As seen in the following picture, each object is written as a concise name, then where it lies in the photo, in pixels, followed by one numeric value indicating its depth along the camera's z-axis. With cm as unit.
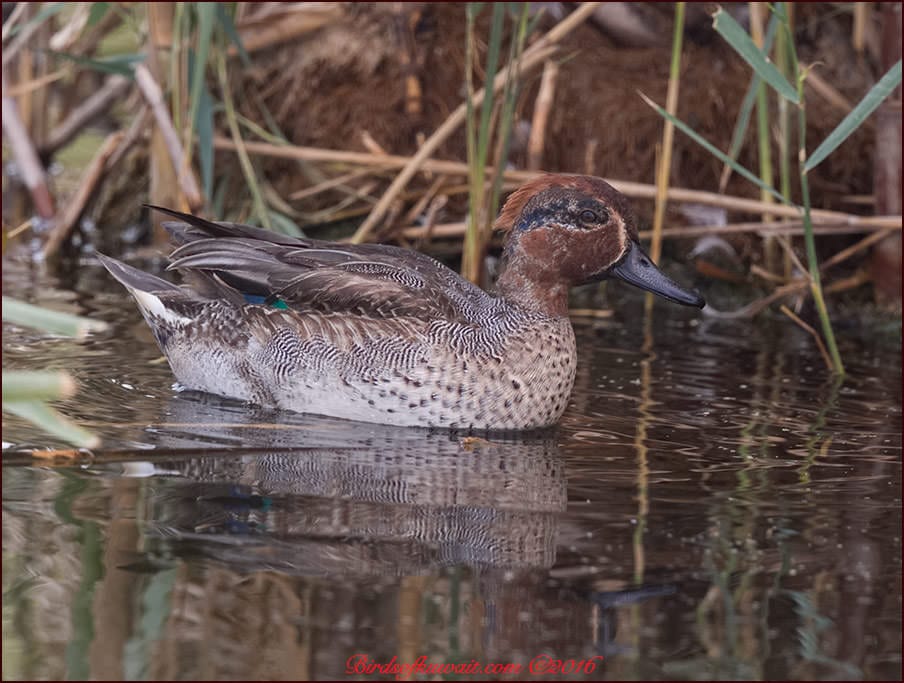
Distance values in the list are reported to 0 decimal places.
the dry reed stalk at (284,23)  1599
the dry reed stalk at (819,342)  1249
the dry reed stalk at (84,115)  1767
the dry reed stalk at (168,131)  1476
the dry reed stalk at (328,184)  1591
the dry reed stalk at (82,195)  1592
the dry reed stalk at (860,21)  1539
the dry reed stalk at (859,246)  1428
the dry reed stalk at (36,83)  1519
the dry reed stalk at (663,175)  1366
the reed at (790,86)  1001
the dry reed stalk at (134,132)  1560
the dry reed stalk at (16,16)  1361
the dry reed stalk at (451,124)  1392
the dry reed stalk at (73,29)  1558
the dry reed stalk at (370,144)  1590
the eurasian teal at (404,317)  1030
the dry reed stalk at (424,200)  1542
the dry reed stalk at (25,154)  1606
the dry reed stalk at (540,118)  1568
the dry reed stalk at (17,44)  1512
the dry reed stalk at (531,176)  1361
